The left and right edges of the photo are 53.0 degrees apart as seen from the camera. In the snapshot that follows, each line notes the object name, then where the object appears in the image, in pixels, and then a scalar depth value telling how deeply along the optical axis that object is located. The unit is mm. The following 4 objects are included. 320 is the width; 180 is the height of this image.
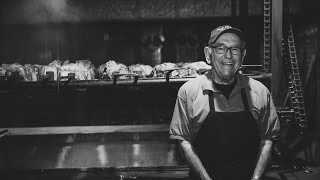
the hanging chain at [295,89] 4301
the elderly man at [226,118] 3049
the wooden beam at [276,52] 3914
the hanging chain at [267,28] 4051
